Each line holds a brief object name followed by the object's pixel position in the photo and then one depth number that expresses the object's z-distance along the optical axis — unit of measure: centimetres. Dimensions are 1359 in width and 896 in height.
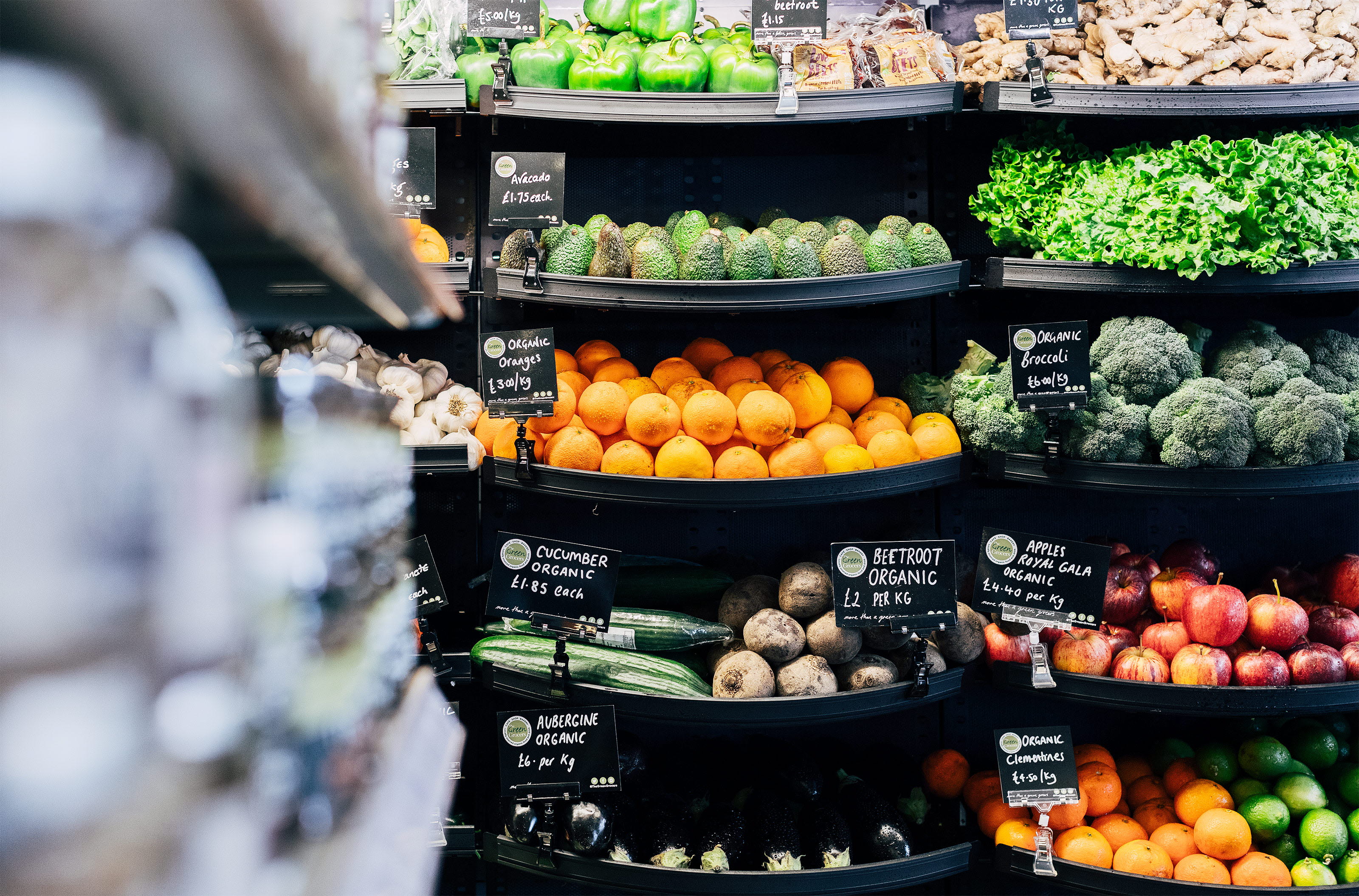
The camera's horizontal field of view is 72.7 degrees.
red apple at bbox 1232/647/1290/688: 216
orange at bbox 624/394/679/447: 207
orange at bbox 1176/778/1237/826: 220
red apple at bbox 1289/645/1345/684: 216
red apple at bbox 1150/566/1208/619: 229
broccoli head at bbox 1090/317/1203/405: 215
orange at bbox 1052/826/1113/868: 214
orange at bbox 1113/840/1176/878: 211
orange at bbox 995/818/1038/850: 216
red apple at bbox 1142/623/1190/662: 221
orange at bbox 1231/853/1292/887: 208
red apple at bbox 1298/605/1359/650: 225
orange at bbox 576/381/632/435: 210
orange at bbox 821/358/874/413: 231
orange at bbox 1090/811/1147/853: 220
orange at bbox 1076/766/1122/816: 227
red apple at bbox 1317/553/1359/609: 239
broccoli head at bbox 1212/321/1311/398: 219
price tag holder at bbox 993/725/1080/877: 216
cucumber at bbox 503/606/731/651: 217
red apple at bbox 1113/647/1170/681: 217
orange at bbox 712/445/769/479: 206
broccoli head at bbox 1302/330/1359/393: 226
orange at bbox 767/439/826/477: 207
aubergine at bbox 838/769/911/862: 209
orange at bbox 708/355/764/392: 223
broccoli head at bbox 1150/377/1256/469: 205
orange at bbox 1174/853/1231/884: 208
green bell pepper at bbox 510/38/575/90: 212
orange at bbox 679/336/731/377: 232
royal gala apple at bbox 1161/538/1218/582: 239
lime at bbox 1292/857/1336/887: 209
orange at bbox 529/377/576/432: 214
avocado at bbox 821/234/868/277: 211
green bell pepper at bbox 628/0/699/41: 224
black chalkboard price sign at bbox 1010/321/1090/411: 208
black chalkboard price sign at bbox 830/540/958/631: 207
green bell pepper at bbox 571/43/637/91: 211
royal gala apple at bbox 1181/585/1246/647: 219
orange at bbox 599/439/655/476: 205
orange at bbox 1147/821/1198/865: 214
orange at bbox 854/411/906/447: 222
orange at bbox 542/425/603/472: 208
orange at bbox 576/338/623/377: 229
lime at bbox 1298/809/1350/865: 212
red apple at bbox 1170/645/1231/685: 214
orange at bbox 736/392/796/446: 206
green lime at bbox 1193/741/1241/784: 230
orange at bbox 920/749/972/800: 236
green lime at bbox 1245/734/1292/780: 226
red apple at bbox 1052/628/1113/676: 220
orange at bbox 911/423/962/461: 219
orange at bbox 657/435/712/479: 204
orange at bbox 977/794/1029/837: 223
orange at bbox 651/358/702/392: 222
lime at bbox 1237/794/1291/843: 215
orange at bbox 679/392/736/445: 205
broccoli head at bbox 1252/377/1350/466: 207
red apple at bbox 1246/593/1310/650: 220
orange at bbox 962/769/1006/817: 231
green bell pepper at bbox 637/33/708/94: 209
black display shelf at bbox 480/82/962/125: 205
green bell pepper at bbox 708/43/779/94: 209
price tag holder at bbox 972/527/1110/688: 210
